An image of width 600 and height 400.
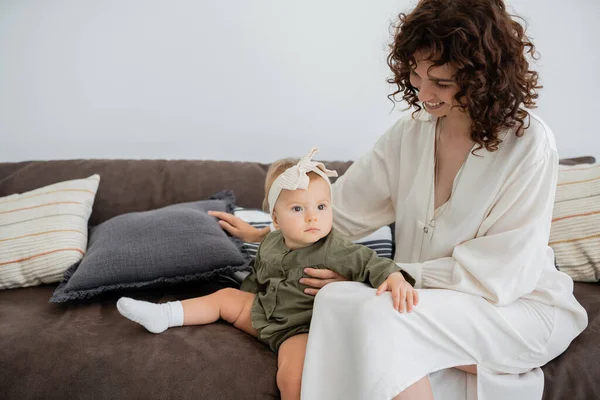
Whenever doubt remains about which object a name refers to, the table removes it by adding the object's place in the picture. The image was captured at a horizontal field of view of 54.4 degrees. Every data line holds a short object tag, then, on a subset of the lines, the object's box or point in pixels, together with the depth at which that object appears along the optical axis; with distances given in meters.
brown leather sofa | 1.50
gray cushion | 1.83
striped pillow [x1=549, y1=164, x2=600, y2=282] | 2.02
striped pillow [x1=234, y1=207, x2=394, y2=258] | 2.03
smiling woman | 1.38
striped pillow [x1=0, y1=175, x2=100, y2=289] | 1.97
